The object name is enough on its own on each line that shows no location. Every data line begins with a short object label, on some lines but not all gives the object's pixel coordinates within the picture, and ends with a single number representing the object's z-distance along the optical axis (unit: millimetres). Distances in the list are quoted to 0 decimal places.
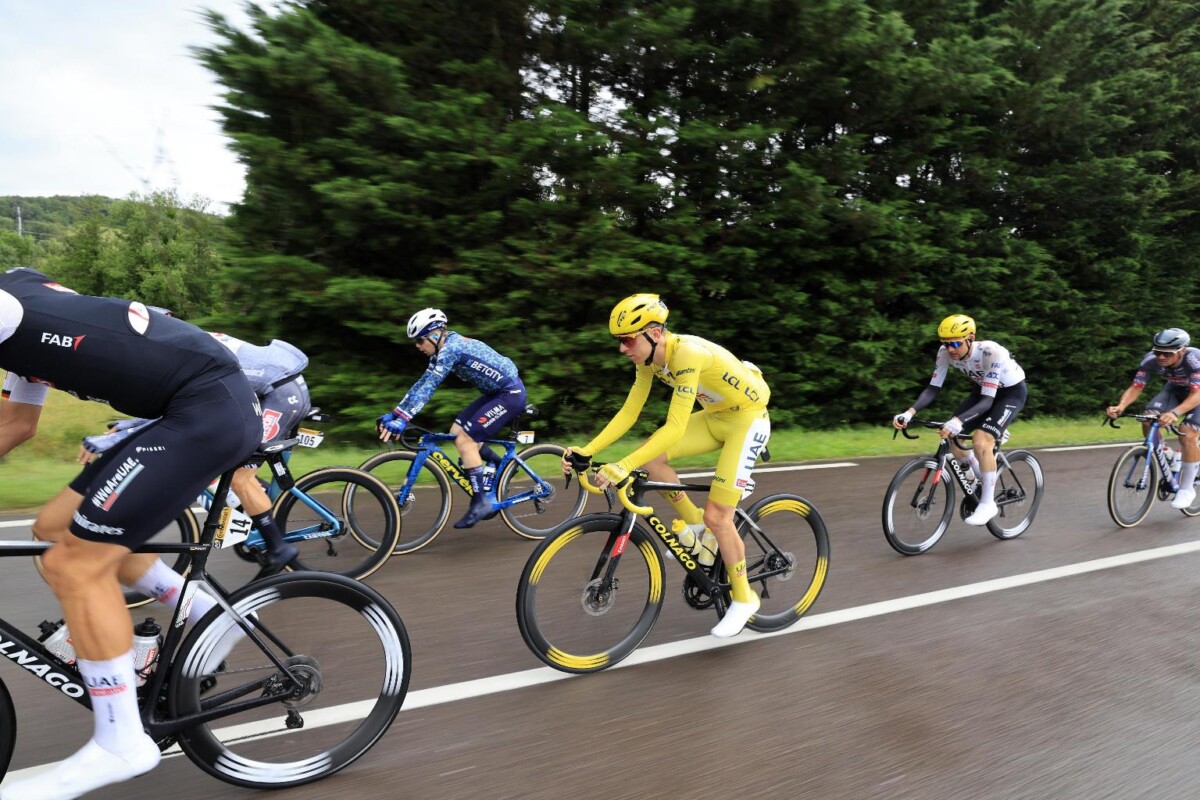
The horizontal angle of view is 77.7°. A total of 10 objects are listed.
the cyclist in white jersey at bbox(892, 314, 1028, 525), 6324
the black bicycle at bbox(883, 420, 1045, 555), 5992
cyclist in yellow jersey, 3875
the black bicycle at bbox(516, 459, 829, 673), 3652
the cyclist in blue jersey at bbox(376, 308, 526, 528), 5863
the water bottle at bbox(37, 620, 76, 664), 2516
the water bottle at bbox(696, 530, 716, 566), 4215
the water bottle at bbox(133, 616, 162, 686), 2600
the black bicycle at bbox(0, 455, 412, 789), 2564
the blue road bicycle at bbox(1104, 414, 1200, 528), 7156
